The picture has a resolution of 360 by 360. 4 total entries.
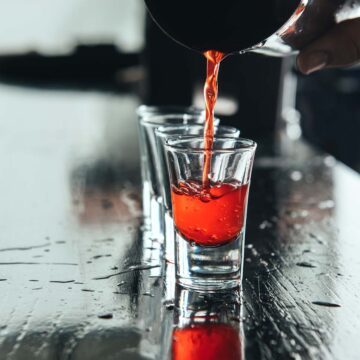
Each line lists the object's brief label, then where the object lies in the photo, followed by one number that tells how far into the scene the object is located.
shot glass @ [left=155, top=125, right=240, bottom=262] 0.66
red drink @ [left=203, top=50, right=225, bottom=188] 0.65
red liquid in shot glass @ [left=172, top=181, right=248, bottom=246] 0.62
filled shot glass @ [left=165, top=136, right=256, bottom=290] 0.62
